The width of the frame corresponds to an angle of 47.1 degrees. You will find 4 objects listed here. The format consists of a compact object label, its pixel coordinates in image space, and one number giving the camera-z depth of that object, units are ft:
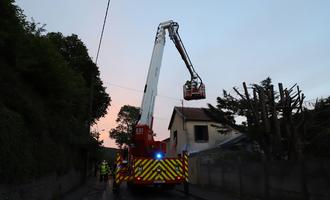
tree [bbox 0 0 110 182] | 30.01
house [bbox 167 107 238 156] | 125.70
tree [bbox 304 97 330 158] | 47.83
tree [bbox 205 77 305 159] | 45.44
